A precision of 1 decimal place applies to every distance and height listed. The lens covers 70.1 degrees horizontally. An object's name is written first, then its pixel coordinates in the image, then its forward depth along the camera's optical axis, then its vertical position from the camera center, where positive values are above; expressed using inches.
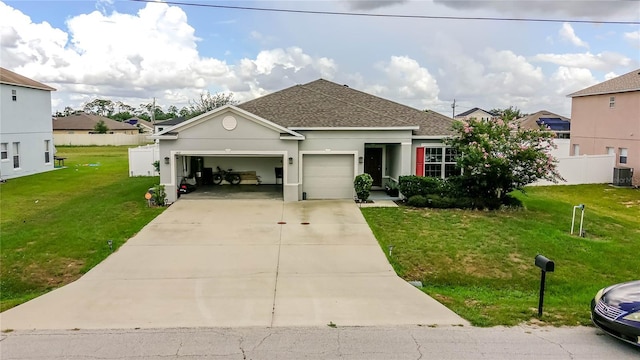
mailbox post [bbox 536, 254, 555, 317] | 303.0 -77.1
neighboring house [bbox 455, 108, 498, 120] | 2699.3 +234.4
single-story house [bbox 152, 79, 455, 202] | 715.4 +11.6
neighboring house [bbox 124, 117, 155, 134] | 2958.4 +164.2
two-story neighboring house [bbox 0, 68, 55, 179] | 973.8 +48.8
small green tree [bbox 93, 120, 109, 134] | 2434.4 +108.1
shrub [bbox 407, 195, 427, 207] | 679.7 -75.1
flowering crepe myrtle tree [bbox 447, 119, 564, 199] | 639.8 -7.1
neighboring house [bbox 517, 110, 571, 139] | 2172.7 +160.7
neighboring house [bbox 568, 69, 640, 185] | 969.5 +70.2
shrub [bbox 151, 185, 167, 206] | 685.9 -71.0
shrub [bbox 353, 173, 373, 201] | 692.7 -54.2
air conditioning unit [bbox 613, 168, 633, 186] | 952.9 -50.4
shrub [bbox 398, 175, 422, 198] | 699.4 -54.7
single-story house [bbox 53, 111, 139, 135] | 2443.4 +127.3
